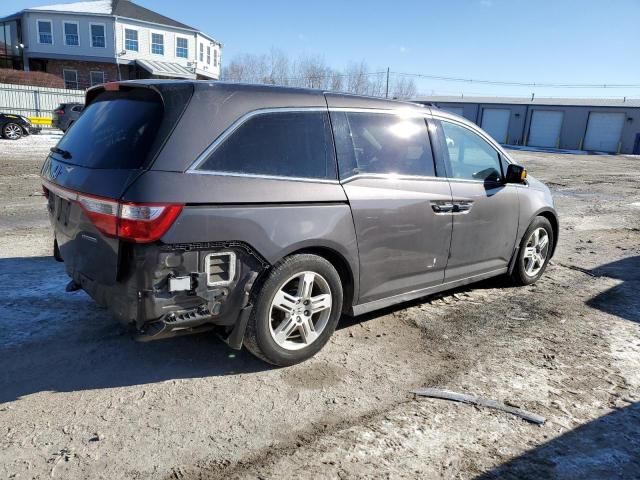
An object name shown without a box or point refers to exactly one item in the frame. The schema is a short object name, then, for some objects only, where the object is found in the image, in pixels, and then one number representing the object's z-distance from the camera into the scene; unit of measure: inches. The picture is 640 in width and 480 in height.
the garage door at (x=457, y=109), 1941.1
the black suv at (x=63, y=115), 885.1
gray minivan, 113.2
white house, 1509.6
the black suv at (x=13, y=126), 812.6
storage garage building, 1520.7
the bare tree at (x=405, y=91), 3481.3
